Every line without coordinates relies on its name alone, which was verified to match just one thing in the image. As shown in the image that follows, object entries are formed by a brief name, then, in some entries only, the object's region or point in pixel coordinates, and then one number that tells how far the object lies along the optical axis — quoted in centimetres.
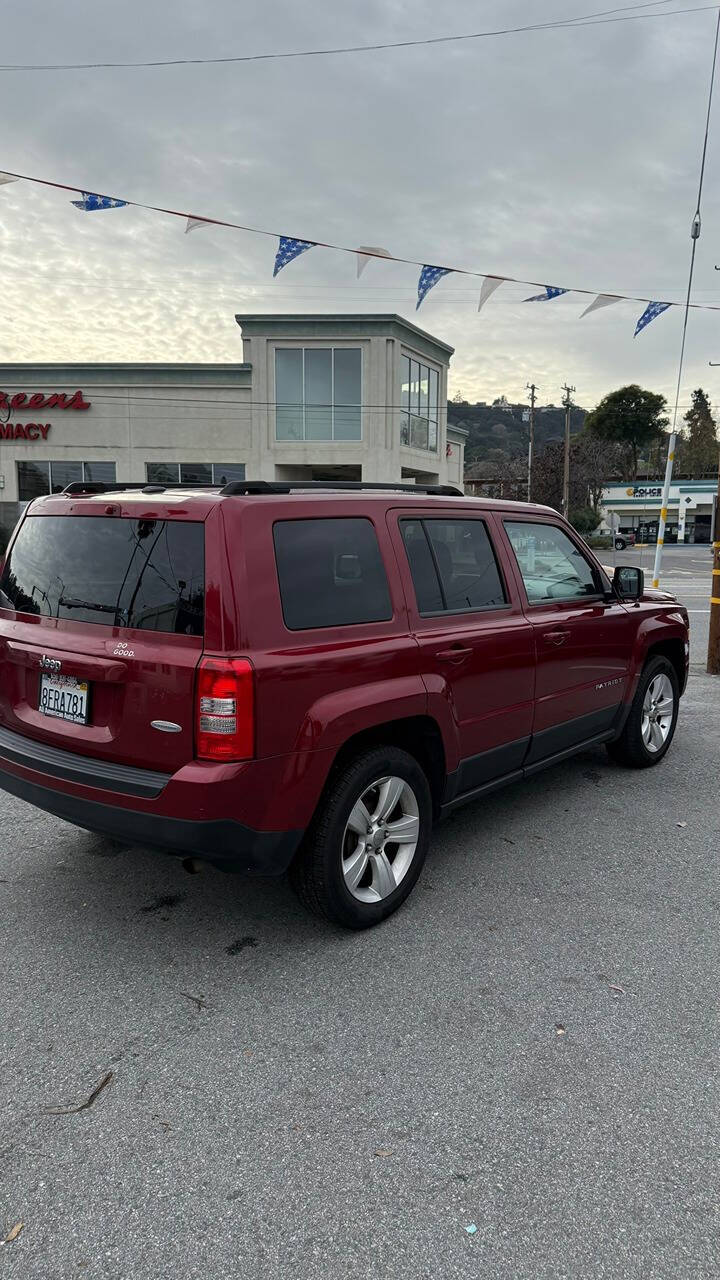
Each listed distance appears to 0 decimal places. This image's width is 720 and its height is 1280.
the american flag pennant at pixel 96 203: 884
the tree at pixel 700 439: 9738
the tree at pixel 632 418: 9512
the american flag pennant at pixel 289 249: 1046
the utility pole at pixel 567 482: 5753
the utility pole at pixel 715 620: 883
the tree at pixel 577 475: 6812
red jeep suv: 279
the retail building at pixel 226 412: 3030
